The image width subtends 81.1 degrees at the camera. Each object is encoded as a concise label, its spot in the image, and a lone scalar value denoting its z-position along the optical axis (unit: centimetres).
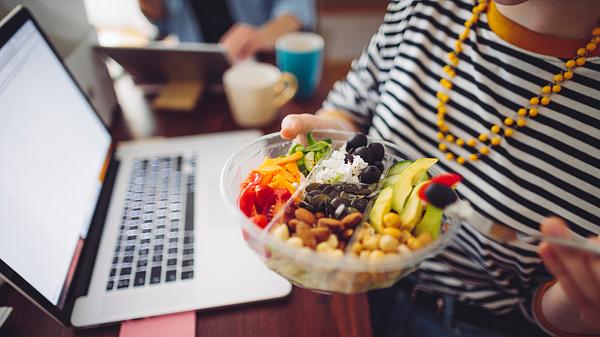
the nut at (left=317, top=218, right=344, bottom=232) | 48
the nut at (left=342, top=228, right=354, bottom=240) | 48
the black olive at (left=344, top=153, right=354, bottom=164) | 56
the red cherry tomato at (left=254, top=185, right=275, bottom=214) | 53
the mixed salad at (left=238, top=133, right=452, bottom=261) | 47
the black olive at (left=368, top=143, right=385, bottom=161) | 58
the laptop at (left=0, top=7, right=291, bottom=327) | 55
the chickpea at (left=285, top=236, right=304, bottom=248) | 45
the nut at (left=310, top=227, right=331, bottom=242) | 47
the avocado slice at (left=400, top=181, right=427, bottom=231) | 49
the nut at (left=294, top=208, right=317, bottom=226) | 49
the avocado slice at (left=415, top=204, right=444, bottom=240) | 49
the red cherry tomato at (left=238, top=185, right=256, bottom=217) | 52
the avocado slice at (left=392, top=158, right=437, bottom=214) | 52
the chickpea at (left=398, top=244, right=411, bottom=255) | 45
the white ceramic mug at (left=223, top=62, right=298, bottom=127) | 97
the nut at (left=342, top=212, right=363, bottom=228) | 48
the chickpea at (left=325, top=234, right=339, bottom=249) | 47
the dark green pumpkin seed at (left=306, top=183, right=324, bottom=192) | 53
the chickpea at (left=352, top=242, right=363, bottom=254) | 47
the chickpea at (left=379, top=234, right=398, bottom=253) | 45
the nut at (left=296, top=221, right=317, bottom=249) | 46
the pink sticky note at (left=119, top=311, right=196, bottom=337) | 58
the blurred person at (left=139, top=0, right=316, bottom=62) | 141
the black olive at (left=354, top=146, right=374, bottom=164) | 56
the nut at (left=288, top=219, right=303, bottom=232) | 49
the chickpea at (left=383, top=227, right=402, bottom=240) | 47
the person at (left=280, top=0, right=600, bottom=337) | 62
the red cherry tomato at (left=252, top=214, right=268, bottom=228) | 49
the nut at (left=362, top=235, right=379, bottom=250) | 46
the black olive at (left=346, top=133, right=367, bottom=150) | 60
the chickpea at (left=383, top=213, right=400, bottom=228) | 49
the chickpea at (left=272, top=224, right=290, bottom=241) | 47
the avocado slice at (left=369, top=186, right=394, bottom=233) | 50
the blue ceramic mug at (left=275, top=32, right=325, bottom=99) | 106
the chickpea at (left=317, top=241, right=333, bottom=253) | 45
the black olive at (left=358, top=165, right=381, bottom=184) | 54
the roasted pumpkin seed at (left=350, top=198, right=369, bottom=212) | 52
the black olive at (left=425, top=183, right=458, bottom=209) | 47
